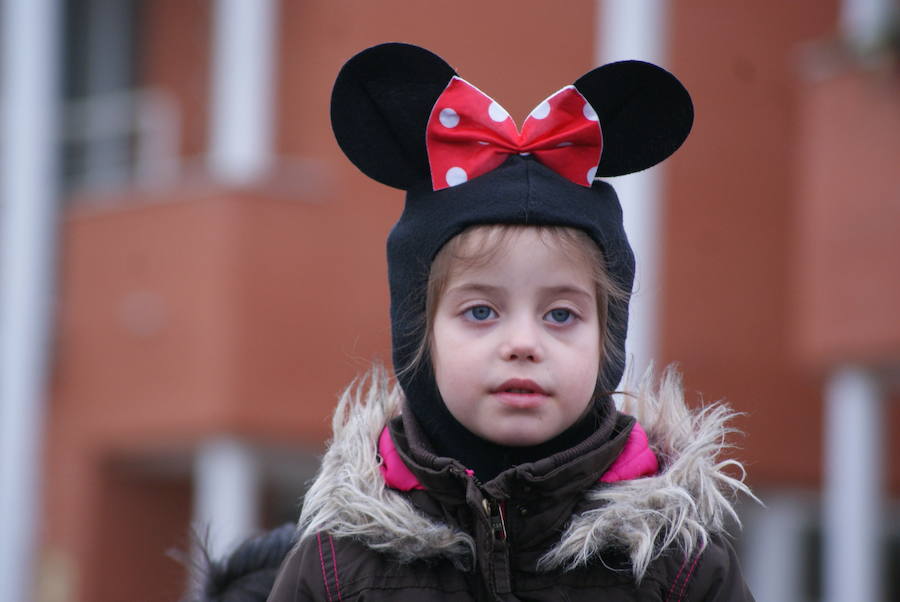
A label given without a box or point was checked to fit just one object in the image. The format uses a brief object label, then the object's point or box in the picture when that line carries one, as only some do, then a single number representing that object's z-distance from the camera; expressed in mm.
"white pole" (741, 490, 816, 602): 20250
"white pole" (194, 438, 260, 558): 17031
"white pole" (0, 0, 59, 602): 17370
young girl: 4502
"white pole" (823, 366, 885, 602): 14586
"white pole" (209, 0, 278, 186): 17520
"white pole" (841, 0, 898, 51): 13975
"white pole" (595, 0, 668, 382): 12373
